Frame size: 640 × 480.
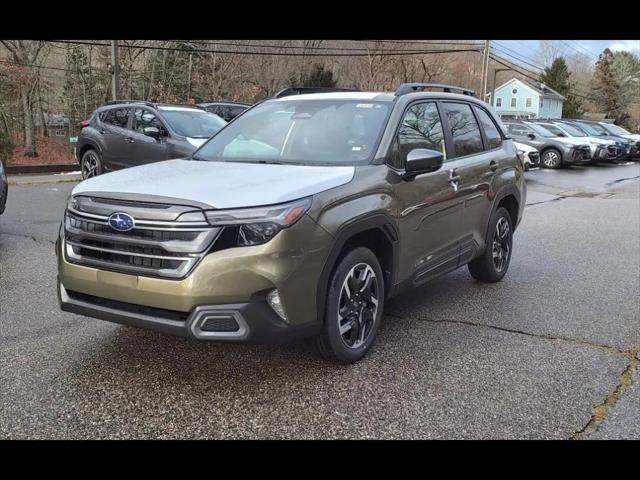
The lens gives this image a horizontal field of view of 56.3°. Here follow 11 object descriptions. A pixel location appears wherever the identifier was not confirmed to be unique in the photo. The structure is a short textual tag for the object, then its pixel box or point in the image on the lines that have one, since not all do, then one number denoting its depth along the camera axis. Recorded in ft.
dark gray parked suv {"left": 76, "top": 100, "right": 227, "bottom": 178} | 35.02
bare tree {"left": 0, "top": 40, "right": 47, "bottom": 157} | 93.40
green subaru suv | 10.68
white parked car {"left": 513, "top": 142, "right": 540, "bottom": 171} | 66.85
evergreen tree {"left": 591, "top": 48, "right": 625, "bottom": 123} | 252.83
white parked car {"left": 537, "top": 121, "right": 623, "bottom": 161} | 73.41
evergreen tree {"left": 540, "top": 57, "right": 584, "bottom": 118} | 230.09
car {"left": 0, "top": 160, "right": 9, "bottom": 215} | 24.19
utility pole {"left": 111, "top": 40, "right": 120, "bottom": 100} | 75.35
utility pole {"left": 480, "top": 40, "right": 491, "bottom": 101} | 119.44
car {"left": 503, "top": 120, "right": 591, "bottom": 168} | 69.72
